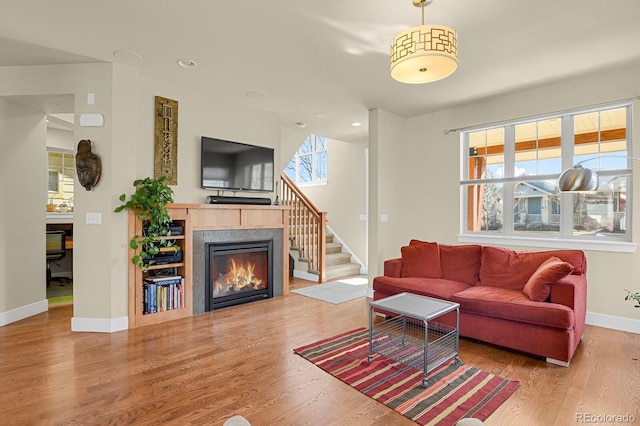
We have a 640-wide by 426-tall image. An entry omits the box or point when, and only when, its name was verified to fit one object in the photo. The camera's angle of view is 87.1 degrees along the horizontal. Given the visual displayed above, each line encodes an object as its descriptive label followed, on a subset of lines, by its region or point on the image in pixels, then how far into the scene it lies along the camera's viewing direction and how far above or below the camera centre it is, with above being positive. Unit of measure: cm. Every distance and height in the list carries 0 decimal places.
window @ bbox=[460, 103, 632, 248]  376 +46
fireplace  423 -82
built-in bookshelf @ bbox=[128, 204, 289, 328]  362 -50
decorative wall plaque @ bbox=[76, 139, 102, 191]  342 +47
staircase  614 -47
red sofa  276 -78
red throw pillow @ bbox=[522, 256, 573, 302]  288 -57
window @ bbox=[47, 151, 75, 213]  603 +57
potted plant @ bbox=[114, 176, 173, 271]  351 +3
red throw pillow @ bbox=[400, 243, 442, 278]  407 -60
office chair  516 -52
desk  572 -87
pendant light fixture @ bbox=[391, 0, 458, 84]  205 +100
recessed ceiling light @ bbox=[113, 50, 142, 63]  325 +155
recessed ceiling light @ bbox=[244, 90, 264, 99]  431 +154
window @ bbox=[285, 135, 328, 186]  790 +121
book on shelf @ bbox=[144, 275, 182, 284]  378 -76
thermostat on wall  347 +95
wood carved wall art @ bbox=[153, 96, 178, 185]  394 +85
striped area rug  209 -123
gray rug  486 -124
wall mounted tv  434 +64
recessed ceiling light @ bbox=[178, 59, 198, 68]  343 +155
